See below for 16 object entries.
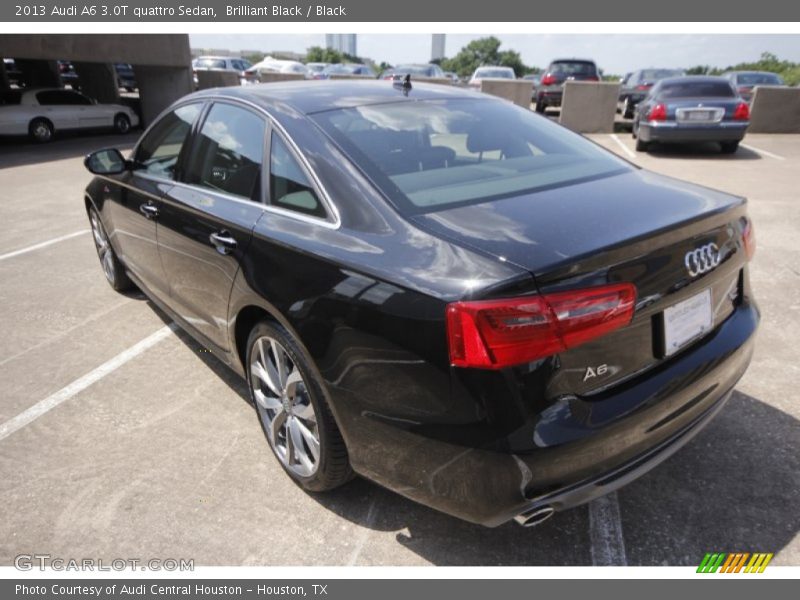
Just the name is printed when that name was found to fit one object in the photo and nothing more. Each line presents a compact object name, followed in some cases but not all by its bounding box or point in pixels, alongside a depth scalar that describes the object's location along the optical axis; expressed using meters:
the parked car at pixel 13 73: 27.42
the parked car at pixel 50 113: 14.31
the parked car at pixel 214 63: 24.52
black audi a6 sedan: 1.73
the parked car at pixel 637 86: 17.34
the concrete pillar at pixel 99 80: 21.00
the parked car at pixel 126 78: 32.72
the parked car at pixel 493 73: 20.12
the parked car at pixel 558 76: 18.08
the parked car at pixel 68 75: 27.11
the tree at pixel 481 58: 91.75
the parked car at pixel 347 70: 26.44
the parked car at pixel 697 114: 10.84
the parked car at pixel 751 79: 17.17
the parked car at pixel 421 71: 18.95
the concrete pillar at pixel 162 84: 17.86
